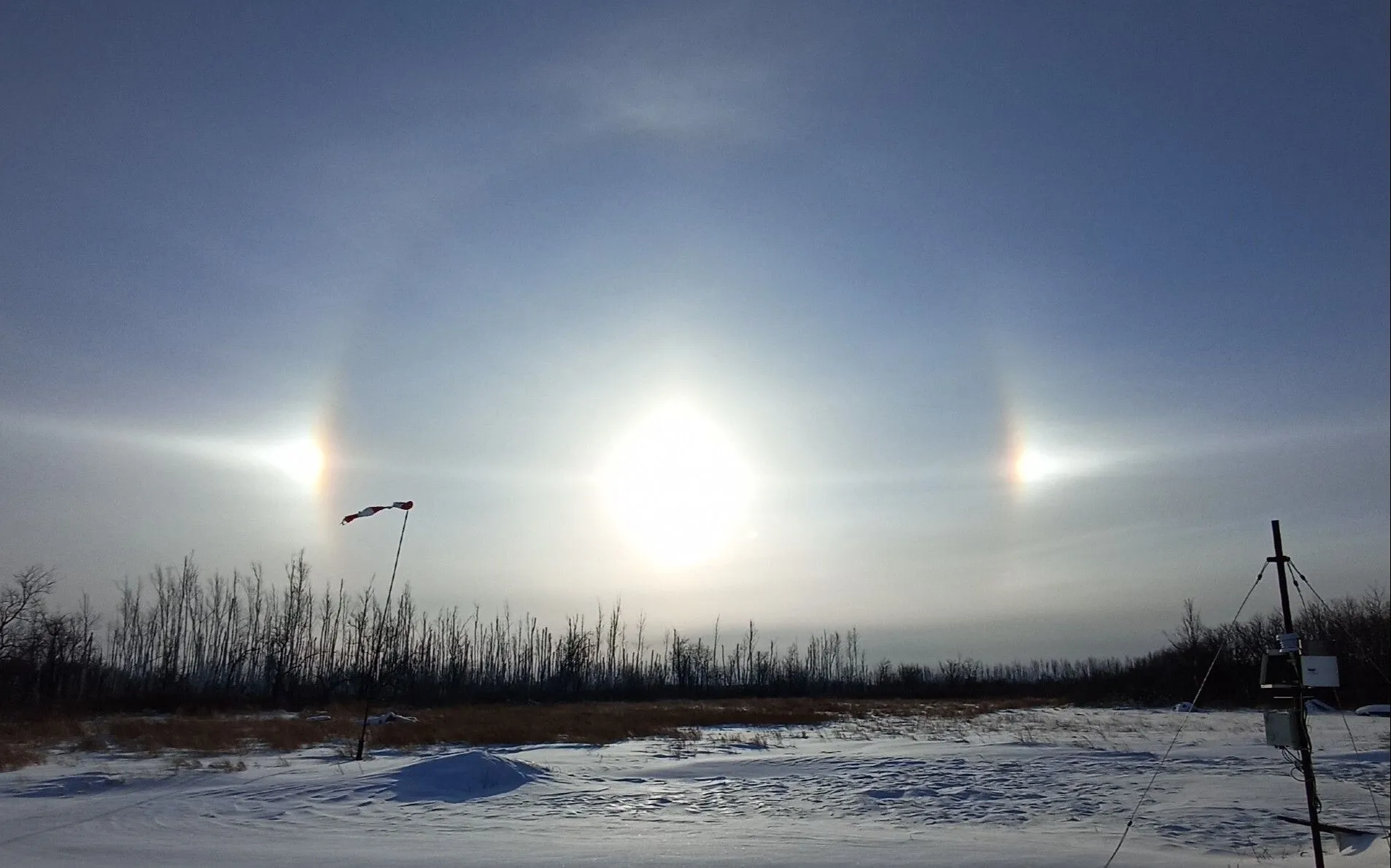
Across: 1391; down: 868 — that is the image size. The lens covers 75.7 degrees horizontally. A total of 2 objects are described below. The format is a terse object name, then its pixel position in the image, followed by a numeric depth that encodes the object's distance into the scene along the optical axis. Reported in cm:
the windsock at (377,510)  2092
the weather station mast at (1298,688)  908
